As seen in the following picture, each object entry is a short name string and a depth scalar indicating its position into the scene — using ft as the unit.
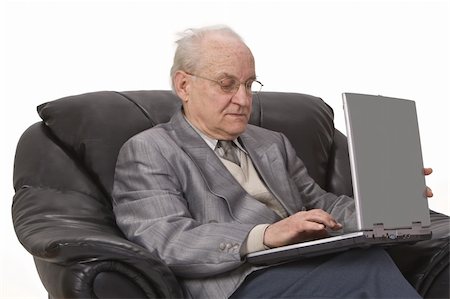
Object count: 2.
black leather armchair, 7.41
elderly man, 7.70
